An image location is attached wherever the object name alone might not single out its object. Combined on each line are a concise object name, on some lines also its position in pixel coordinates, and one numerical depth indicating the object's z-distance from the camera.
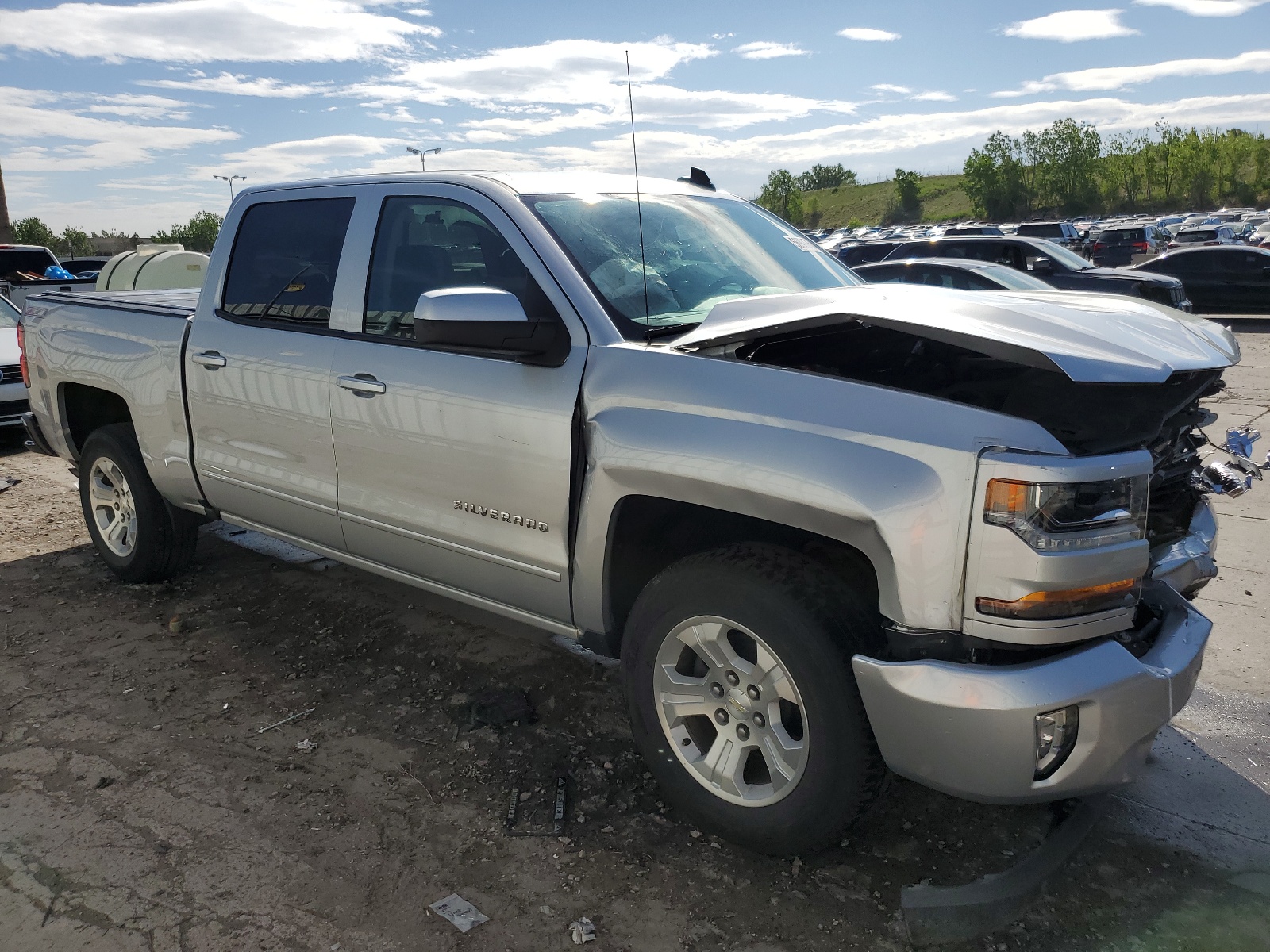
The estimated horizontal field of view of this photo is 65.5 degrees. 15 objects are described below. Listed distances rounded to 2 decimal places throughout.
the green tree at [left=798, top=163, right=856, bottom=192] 167.50
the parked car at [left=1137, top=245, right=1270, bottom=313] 17.61
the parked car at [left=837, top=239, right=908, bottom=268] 17.39
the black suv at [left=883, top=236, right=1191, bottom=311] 13.34
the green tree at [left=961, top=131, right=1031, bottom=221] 108.12
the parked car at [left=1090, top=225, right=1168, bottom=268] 28.84
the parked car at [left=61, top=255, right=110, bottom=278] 20.30
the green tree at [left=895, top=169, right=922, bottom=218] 128.88
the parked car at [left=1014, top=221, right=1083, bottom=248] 29.94
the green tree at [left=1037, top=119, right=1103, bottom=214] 103.12
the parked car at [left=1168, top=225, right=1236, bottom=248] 31.02
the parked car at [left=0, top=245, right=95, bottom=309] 16.92
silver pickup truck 2.32
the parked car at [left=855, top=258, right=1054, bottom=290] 10.86
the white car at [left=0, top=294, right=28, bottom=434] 9.33
